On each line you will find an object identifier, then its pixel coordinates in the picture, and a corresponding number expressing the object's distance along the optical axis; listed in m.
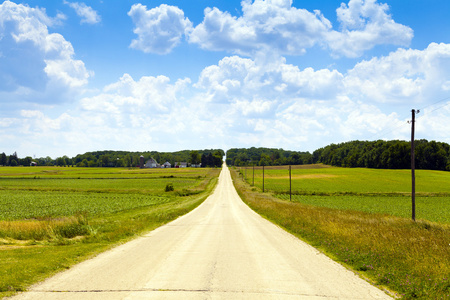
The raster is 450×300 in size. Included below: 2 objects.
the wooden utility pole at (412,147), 25.86
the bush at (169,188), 72.25
